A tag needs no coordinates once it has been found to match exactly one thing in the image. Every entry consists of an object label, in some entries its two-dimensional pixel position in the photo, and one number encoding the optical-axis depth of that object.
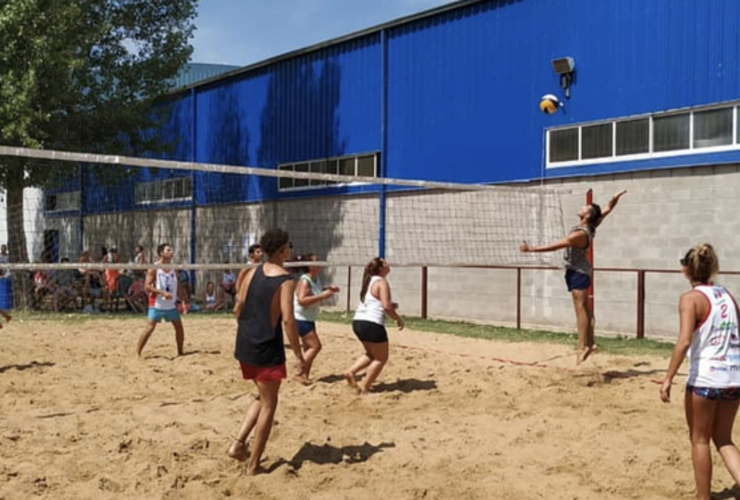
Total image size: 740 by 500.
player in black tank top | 5.04
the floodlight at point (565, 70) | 14.40
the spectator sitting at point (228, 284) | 18.31
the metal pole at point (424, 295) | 16.23
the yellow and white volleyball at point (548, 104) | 12.59
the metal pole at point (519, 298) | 14.02
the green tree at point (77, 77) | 16.20
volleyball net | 15.50
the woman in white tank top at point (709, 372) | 4.35
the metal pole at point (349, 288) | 17.40
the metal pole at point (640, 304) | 12.52
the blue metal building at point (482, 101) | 12.81
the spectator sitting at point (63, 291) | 16.72
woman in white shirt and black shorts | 7.49
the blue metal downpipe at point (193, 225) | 20.87
